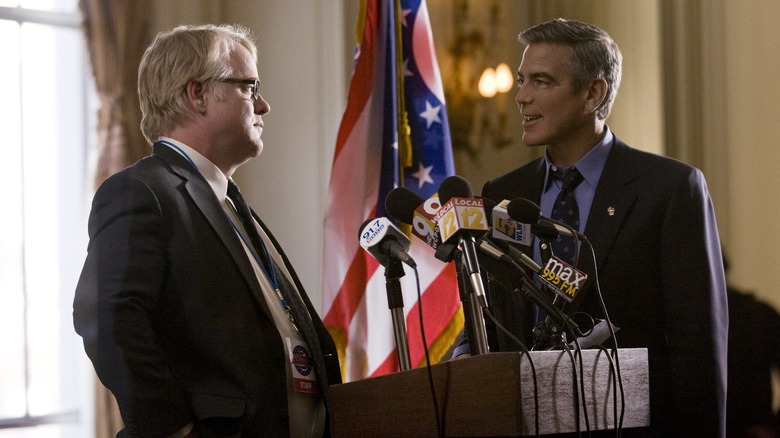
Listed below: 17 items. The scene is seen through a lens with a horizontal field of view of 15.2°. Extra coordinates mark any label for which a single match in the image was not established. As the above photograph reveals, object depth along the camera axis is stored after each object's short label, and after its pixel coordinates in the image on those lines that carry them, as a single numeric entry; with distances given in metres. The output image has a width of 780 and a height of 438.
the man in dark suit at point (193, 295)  4.49
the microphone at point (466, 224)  4.28
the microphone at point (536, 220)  4.30
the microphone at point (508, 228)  4.32
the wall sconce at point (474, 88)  6.75
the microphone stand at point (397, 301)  4.37
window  5.64
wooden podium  4.15
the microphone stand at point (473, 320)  4.27
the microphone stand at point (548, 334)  4.30
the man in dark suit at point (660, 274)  4.75
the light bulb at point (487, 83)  6.81
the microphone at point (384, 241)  4.35
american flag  5.63
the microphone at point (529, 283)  4.27
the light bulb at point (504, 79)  6.83
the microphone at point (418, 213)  4.36
